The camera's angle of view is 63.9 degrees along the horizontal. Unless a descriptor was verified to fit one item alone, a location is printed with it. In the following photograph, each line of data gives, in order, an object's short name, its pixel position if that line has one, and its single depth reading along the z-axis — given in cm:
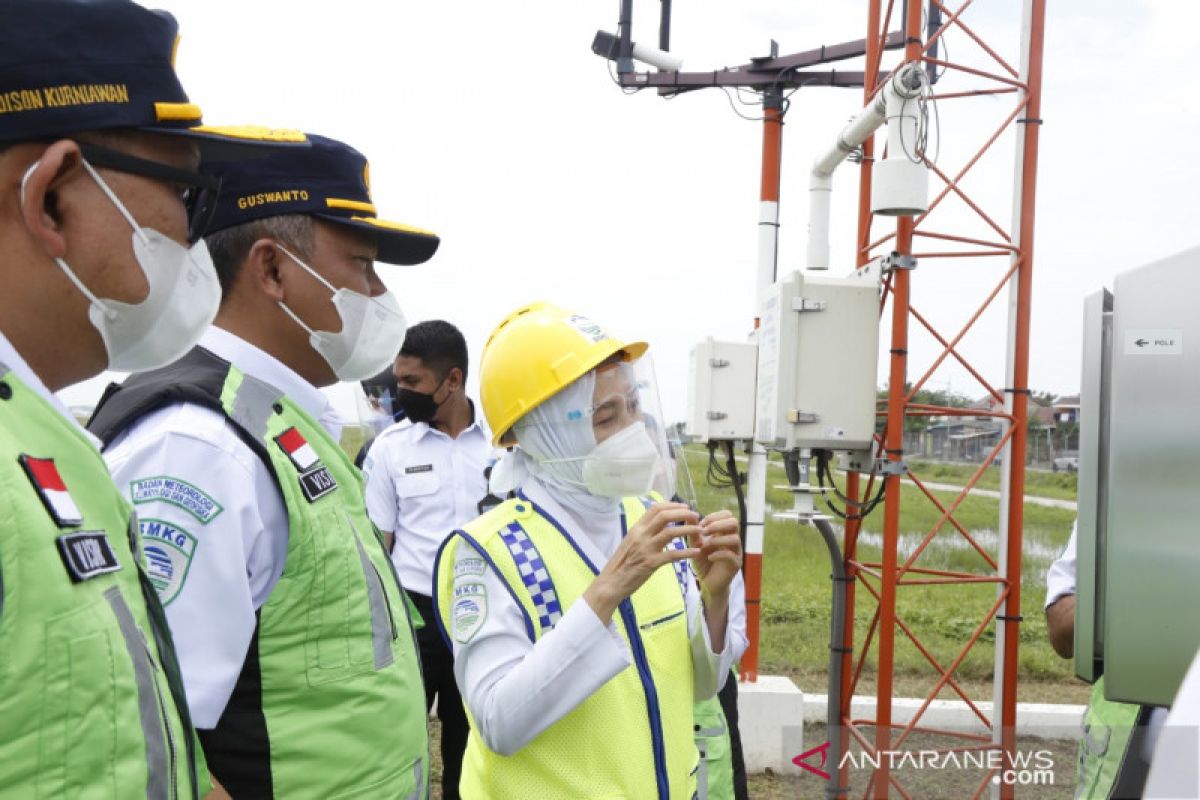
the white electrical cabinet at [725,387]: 623
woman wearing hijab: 187
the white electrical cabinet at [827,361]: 525
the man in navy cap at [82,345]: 102
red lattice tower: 507
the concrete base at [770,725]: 604
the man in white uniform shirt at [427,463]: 476
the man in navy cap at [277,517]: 161
